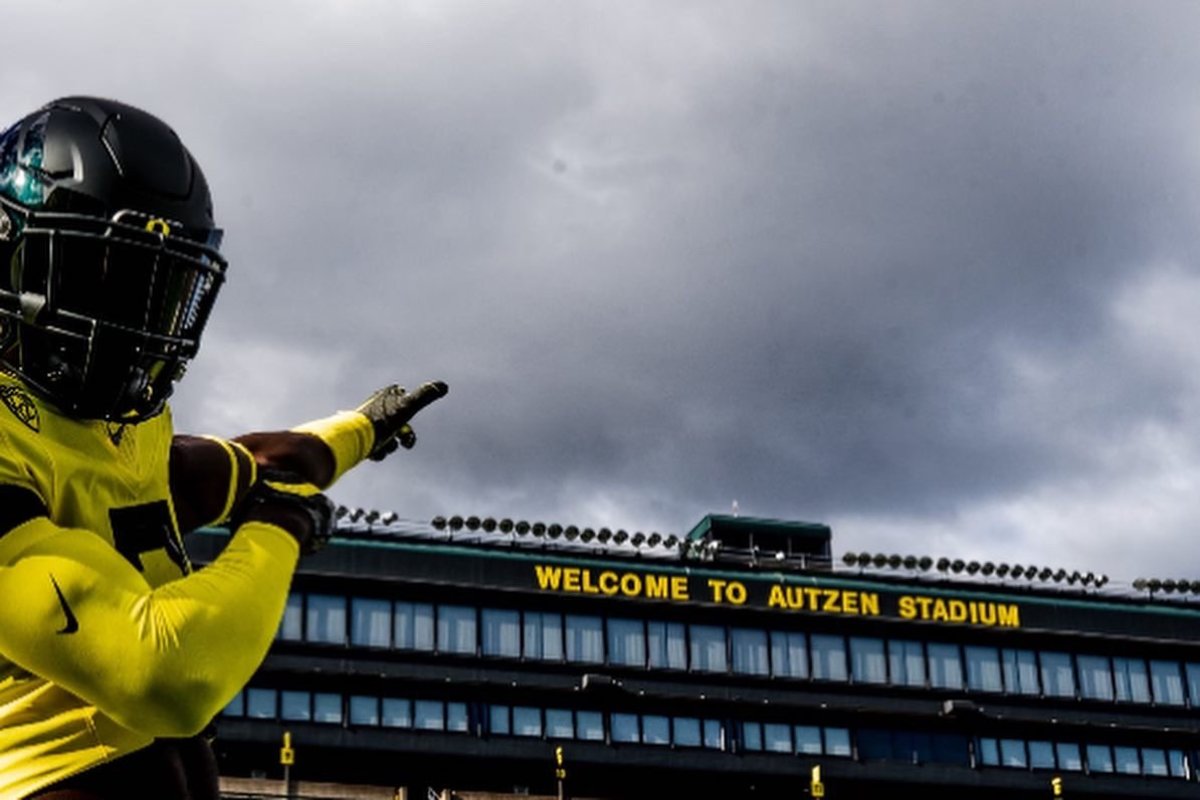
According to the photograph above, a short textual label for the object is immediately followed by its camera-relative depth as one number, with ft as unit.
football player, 9.98
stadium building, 159.74
